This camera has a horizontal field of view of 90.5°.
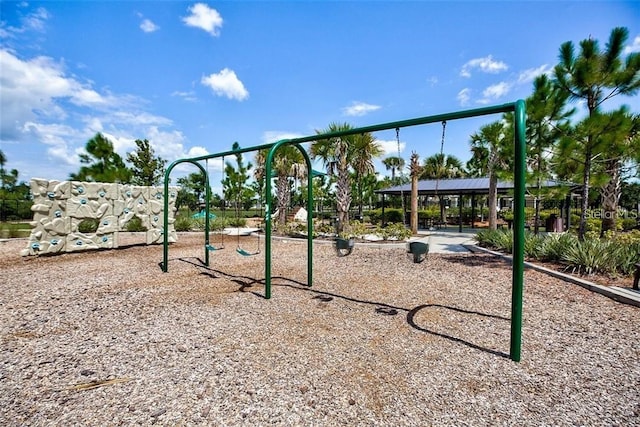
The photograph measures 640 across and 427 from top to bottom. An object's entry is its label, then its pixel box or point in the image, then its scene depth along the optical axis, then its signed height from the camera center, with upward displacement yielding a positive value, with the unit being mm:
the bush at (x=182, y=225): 16234 -907
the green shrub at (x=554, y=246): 6898 -812
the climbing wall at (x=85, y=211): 8570 -131
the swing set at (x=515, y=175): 2912 +343
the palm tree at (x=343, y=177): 12750 +1273
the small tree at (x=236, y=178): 23248 +2166
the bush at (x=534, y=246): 7383 -864
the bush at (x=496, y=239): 8836 -896
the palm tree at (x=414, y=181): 13961 +1258
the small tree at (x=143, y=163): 22156 +3076
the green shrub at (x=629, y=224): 17359 -739
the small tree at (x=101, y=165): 16453 +2252
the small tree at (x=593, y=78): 6199 +2711
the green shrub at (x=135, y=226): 14641 -883
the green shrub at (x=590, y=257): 5863 -886
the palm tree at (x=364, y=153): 13039 +2457
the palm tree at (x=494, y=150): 7278 +1892
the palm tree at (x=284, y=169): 17453 +2276
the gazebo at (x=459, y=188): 15133 +1116
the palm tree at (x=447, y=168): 31156 +4197
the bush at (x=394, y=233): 11602 -886
